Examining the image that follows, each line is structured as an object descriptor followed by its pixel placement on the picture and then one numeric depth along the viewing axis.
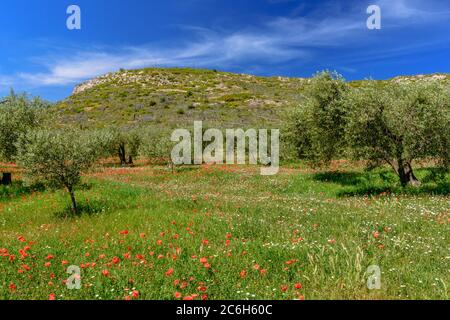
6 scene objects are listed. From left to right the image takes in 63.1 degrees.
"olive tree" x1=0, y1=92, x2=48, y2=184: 29.72
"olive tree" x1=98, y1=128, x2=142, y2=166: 55.81
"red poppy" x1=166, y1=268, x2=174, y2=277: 7.54
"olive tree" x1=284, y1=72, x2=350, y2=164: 27.59
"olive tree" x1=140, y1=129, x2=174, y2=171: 44.41
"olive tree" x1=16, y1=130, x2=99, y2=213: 17.77
